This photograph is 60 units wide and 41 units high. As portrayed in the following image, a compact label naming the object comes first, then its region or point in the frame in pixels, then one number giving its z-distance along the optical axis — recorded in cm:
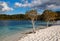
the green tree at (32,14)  937
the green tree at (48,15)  1660
